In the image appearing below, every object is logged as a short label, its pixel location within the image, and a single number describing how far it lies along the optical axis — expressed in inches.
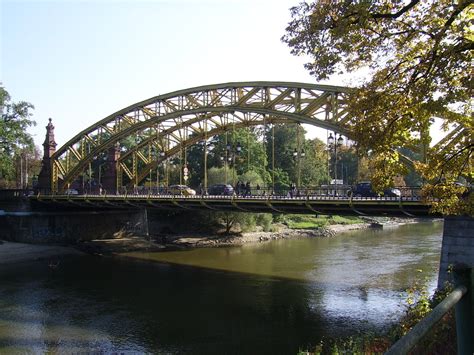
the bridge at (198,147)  1179.3
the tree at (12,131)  2126.0
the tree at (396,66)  333.1
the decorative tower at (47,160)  2496.3
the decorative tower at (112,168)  2364.7
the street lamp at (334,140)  1196.8
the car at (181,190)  1755.5
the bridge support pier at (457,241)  844.6
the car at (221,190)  1663.4
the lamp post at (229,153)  1515.7
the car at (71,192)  2106.3
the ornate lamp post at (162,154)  2153.2
